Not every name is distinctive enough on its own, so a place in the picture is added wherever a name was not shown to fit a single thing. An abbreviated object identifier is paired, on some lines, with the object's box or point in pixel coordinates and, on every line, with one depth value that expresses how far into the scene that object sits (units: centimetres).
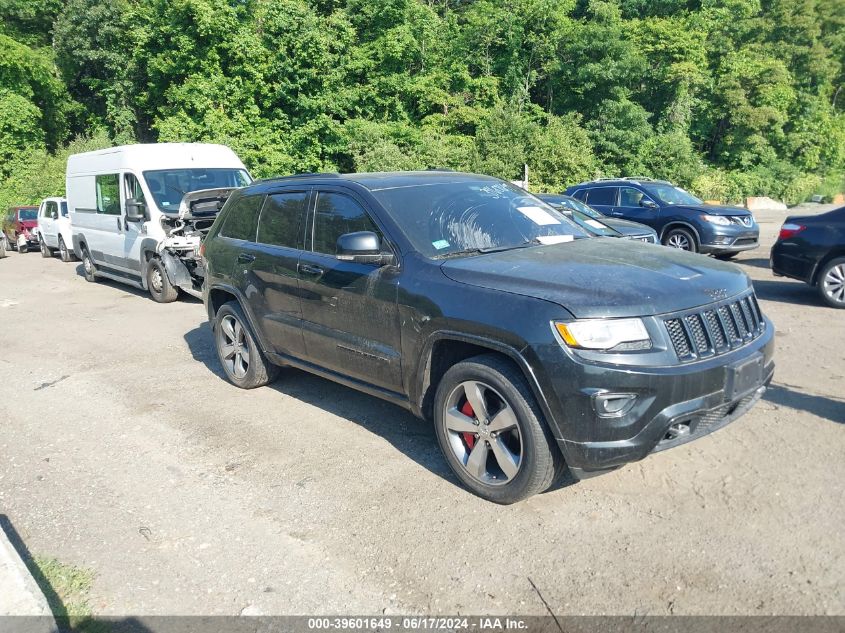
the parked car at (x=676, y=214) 1246
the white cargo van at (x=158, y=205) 1019
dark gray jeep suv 329
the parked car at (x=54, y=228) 1828
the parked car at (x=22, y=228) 2248
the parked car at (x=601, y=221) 1027
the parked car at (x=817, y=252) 847
